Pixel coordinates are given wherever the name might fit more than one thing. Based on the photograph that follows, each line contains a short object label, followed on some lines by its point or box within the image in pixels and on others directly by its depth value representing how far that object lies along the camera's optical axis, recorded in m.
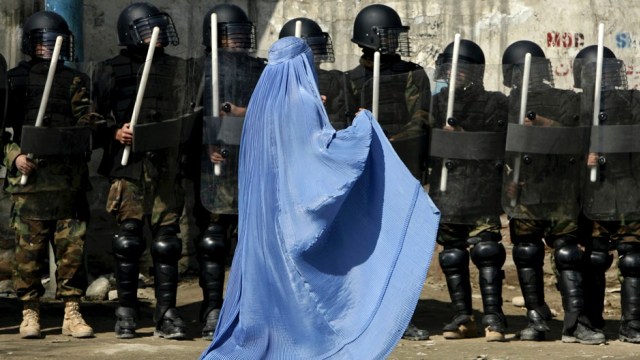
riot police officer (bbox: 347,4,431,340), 20.06
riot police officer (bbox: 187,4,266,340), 19.89
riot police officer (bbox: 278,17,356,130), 19.98
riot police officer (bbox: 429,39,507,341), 19.87
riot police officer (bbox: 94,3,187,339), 19.92
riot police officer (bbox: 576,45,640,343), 19.45
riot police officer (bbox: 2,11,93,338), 19.78
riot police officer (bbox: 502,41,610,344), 19.53
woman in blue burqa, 15.02
